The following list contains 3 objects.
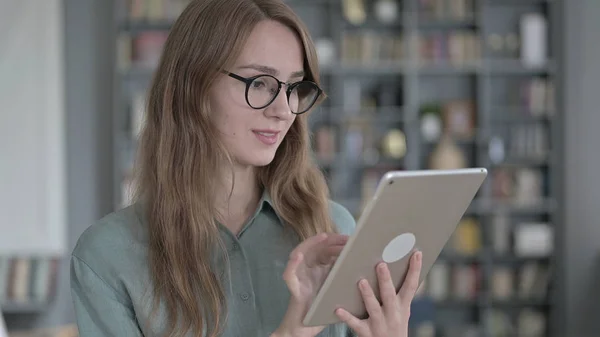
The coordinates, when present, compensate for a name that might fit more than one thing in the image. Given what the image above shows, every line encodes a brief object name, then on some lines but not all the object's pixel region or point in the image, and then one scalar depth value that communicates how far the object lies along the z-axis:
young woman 1.61
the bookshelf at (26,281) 6.09
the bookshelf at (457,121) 6.68
